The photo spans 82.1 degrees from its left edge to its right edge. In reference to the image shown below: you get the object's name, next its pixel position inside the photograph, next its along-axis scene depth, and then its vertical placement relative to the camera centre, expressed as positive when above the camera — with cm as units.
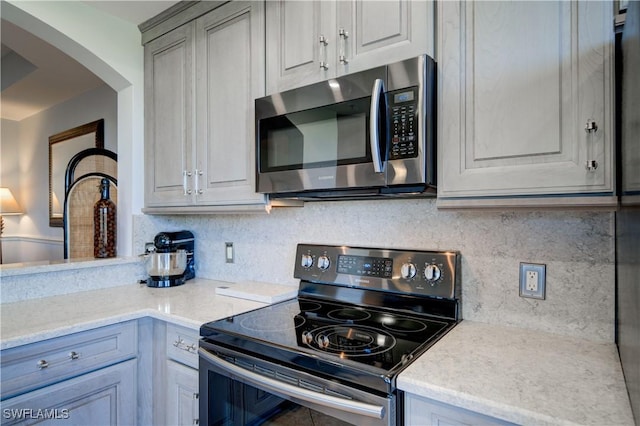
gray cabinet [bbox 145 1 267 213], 165 +51
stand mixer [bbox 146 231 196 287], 203 -29
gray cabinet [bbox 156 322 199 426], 144 -68
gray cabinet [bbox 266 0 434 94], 120 +63
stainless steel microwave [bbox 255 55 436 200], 116 +27
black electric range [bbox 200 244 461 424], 98 -40
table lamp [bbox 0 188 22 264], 431 +9
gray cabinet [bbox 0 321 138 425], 127 -64
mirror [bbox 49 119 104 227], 341 +58
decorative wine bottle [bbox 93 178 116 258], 218 -8
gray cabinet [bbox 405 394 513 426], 83 -48
